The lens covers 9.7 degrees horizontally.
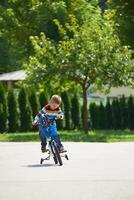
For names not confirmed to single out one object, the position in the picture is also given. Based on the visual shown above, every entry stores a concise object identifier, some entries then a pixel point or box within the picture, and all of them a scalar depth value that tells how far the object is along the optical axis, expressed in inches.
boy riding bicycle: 703.7
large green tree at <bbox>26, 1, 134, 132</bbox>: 1259.8
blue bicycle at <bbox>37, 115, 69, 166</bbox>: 685.9
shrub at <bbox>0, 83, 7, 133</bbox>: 1467.2
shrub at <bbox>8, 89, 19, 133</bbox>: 1482.5
